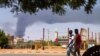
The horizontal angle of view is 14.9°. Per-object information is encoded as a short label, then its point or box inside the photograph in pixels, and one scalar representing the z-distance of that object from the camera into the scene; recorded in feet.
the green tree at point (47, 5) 32.19
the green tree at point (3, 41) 160.86
